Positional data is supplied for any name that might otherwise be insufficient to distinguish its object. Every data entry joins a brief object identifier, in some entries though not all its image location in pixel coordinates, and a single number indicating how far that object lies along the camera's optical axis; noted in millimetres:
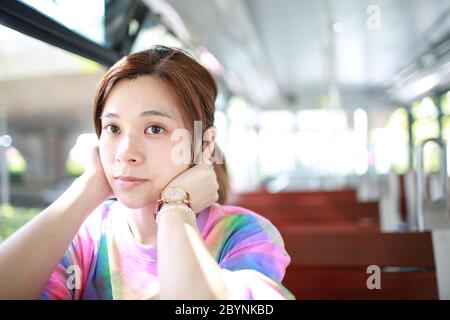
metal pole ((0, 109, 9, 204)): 1004
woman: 630
